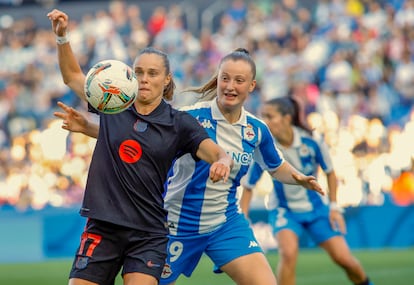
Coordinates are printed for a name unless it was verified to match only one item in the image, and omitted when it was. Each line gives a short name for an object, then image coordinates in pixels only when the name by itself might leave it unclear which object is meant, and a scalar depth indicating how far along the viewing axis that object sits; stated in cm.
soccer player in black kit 1265
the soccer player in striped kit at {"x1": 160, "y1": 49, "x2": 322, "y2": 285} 1469
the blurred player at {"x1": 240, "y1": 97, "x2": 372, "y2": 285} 1977
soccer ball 1268
